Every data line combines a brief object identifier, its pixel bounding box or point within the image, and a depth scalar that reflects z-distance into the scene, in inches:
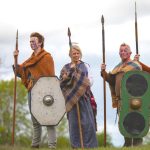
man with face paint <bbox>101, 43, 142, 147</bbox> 516.7
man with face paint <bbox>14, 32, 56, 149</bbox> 505.7
